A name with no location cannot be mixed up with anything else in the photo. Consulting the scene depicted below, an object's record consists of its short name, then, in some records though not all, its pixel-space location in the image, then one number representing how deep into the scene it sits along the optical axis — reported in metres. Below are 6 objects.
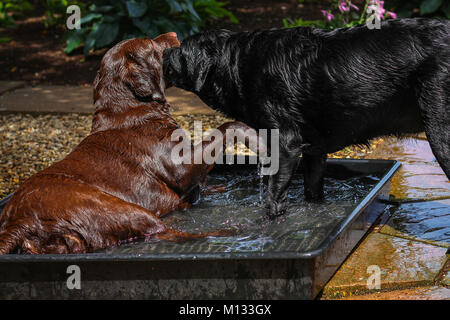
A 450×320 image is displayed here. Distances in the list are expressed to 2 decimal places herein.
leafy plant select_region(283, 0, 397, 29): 6.50
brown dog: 3.07
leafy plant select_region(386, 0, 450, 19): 8.34
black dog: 3.09
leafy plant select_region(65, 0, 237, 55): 8.07
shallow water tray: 2.66
